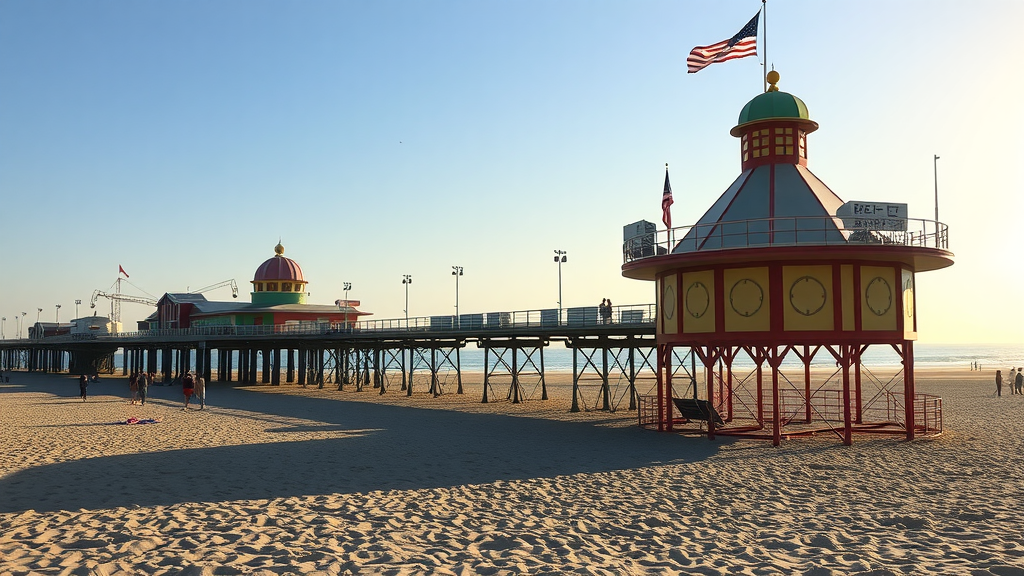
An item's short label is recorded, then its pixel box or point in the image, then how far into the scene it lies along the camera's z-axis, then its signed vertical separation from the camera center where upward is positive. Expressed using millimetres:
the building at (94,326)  80938 +582
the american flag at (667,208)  25984 +4178
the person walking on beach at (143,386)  32312 -2371
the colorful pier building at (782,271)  19625 +1574
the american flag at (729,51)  23672 +8816
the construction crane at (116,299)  129625 +5654
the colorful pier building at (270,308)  58688 +1896
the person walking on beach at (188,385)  31169 -2267
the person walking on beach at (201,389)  30961 -2416
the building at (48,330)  100438 +192
